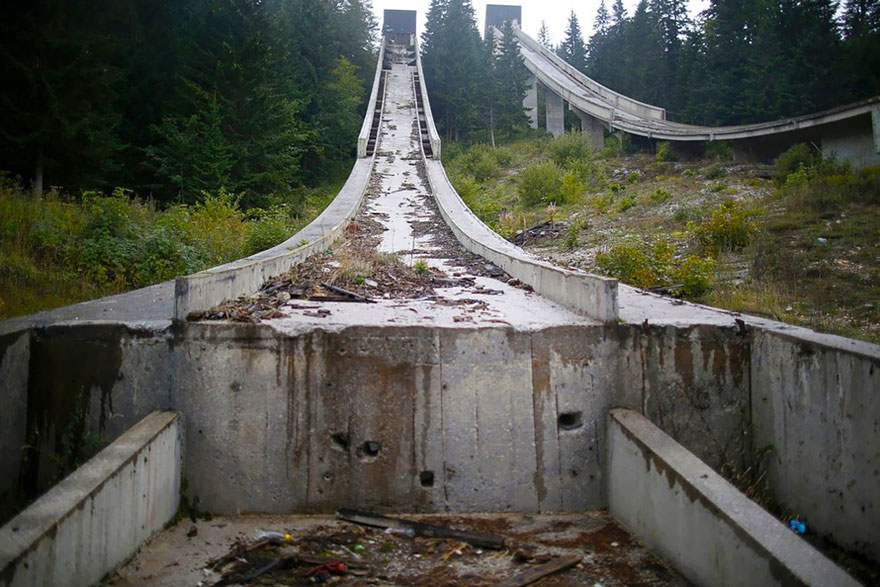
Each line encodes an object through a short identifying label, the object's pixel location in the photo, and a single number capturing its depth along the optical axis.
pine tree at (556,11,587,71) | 53.72
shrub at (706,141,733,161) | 24.20
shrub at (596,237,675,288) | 9.27
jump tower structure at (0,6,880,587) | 4.49
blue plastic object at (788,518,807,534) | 4.39
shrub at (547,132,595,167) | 28.38
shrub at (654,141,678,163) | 25.94
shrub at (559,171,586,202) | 20.11
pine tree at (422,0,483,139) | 39.06
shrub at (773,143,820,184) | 18.03
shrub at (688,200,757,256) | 11.26
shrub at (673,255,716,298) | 8.59
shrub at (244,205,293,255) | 11.68
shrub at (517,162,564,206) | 20.69
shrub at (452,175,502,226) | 18.88
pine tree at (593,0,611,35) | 54.87
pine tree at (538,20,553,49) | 75.56
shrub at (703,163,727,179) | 19.62
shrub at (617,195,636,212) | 16.47
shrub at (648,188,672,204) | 16.88
